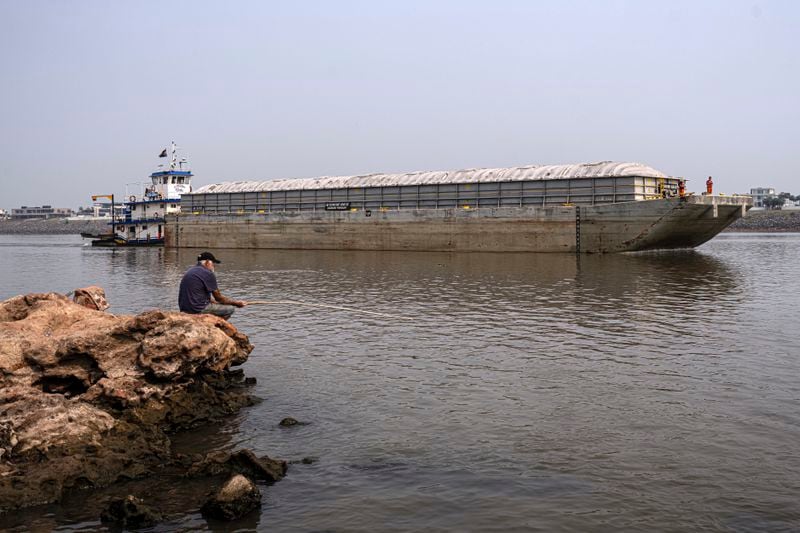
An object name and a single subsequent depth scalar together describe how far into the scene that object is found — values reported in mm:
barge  45031
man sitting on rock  13211
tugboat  73812
